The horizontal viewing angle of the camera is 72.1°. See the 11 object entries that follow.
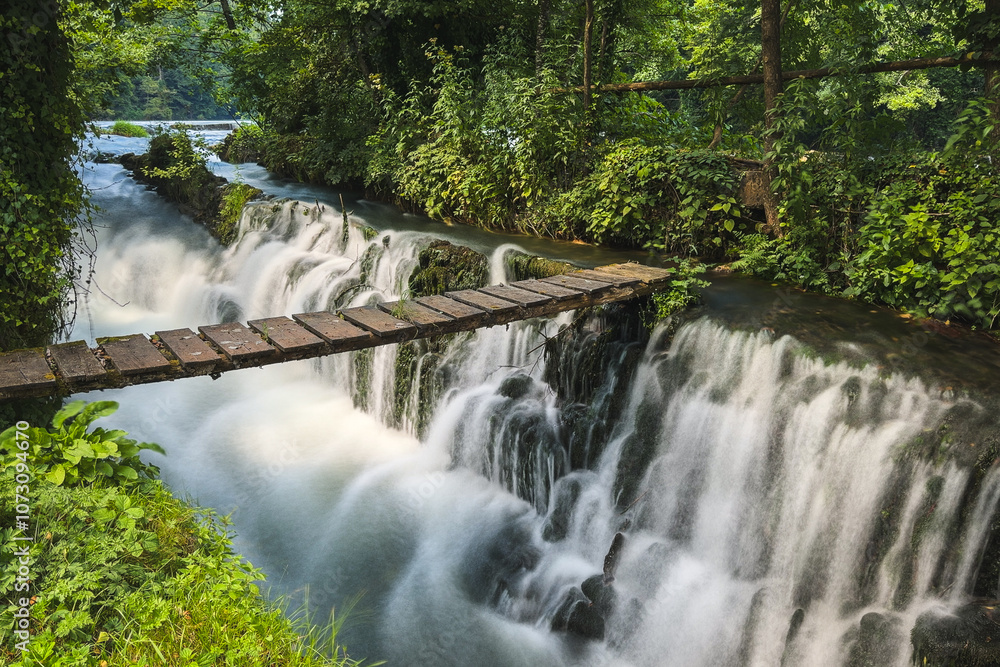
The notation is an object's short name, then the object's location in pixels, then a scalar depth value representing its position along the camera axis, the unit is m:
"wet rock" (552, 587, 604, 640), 5.17
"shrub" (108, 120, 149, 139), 22.56
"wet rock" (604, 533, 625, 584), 5.42
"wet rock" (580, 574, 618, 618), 5.23
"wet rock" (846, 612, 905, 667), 4.16
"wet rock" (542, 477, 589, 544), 6.03
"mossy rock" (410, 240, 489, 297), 8.05
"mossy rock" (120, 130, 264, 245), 12.53
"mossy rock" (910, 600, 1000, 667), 3.75
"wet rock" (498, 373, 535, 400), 6.96
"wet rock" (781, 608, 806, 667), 4.56
